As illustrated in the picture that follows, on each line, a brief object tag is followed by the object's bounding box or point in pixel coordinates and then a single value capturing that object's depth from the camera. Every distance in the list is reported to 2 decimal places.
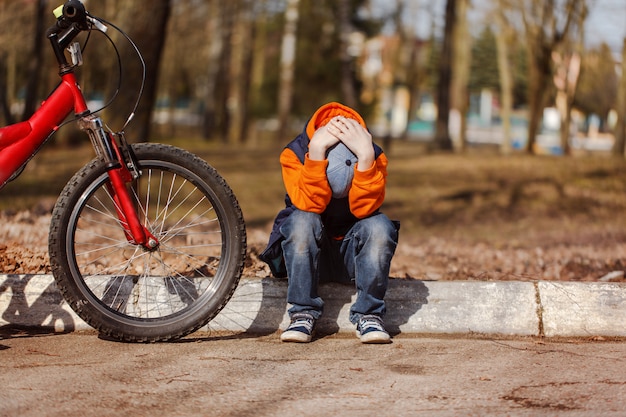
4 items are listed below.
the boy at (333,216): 4.24
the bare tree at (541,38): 25.52
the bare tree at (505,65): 29.20
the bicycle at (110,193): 4.08
